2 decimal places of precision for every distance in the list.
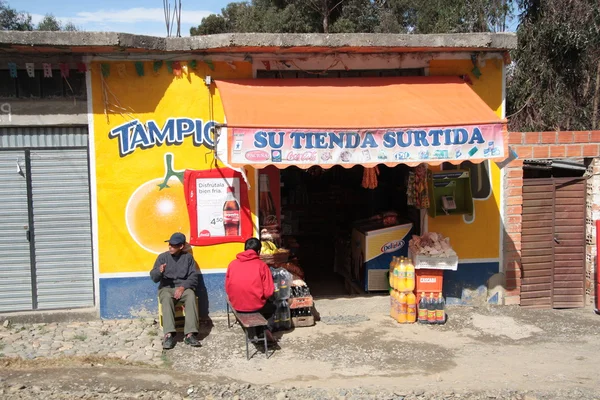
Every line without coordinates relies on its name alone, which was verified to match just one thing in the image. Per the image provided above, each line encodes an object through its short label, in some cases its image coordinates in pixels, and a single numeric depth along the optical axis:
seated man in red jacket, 6.56
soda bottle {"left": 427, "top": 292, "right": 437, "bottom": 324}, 7.46
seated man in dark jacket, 6.69
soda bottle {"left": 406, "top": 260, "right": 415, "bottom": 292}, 7.44
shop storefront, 6.51
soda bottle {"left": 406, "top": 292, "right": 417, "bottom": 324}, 7.53
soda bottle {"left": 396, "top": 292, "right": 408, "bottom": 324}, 7.52
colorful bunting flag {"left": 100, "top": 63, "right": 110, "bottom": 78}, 7.25
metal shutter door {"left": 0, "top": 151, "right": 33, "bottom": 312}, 7.37
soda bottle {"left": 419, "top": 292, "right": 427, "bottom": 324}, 7.50
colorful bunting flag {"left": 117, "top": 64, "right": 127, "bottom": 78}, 7.28
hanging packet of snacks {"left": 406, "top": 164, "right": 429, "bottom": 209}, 7.88
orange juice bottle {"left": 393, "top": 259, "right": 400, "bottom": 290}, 7.52
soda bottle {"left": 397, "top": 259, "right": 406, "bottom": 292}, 7.46
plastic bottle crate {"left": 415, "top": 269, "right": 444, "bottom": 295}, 7.54
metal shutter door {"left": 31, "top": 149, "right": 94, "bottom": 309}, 7.43
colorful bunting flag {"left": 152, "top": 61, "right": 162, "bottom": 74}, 7.33
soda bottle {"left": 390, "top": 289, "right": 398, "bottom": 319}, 7.67
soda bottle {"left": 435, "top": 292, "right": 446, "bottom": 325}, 7.47
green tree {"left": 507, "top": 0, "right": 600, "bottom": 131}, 14.13
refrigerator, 8.36
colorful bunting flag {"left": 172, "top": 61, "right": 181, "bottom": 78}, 7.39
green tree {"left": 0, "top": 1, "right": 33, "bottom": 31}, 29.95
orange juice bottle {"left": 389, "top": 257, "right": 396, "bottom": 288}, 7.68
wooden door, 8.17
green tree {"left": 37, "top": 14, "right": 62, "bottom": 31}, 34.66
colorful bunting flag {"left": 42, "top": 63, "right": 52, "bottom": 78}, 7.14
